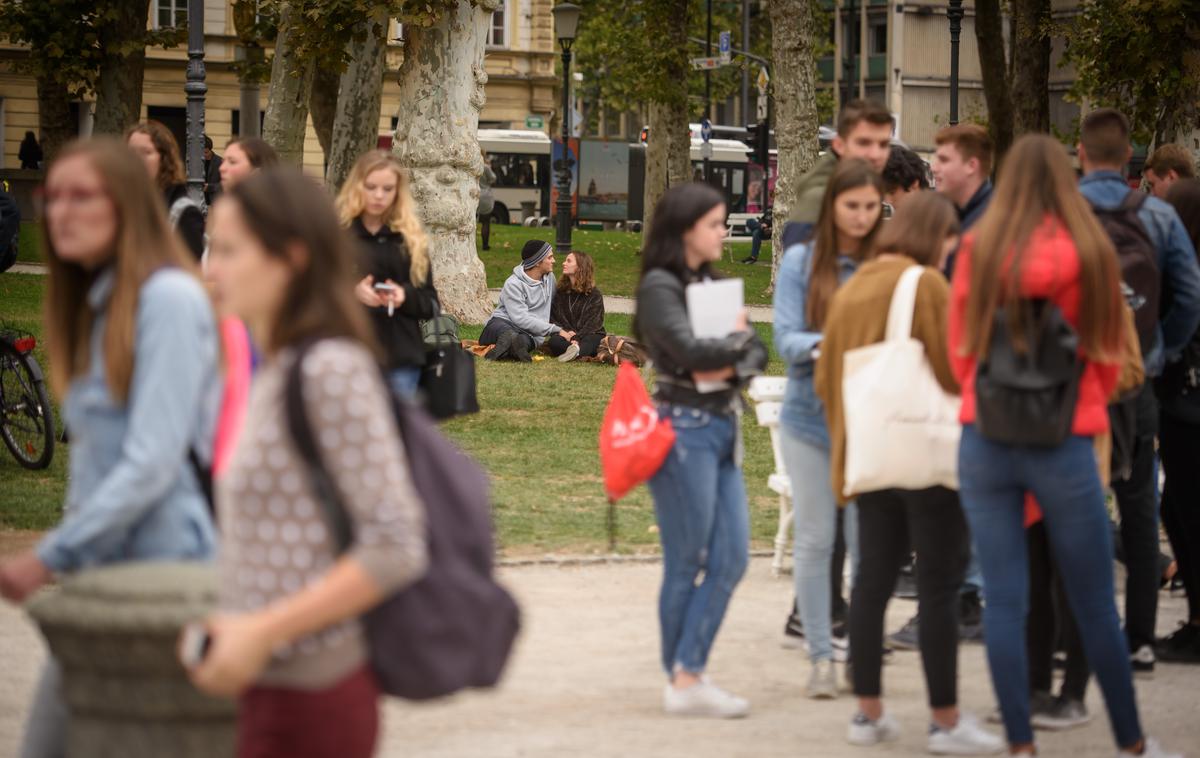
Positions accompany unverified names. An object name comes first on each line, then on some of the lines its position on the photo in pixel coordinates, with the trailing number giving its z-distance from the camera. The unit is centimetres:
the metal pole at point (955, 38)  5003
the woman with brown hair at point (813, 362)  1303
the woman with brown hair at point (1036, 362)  1040
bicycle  2200
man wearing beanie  3578
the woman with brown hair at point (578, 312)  3603
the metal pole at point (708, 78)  10775
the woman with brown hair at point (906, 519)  1152
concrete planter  719
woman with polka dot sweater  616
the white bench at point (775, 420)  1708
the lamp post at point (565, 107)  6706
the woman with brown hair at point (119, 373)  747
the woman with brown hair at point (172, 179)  1522
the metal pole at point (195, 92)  3825
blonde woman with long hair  1593
